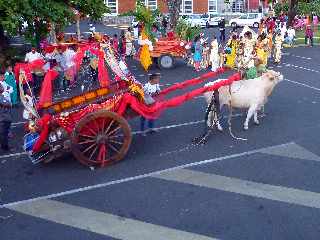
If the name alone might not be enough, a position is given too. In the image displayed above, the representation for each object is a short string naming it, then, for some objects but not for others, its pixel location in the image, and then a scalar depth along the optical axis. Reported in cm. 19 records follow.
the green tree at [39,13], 1711
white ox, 1252
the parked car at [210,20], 4472
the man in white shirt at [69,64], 1708
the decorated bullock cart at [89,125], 1014
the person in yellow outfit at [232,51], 2110
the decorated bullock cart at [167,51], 2180
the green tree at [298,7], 3238
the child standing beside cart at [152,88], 1234
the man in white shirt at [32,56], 1705
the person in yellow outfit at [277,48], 2236
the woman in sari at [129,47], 2546
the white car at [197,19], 4369
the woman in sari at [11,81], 1504
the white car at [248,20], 4341
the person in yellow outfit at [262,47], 1975
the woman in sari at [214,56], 2100
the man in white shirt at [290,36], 2892
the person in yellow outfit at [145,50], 2147
